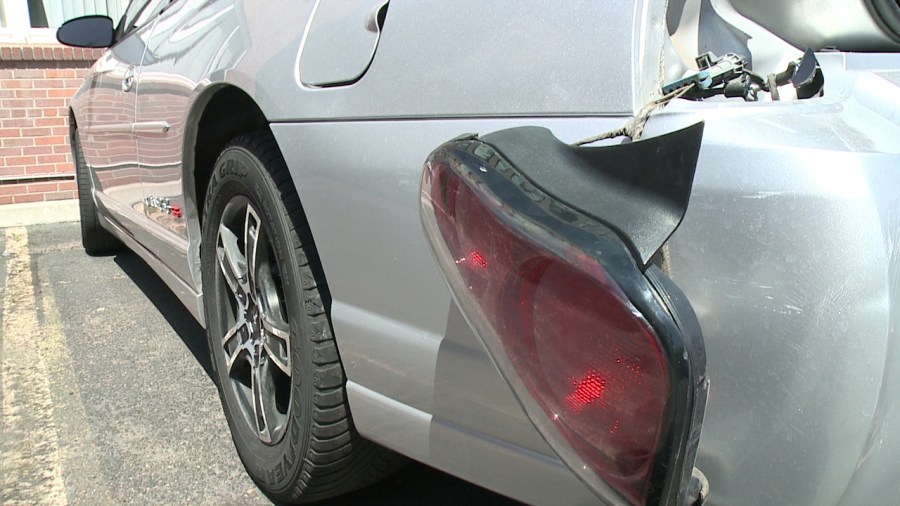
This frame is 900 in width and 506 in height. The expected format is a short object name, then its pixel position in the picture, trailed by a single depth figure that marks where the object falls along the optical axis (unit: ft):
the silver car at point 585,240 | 3.08
